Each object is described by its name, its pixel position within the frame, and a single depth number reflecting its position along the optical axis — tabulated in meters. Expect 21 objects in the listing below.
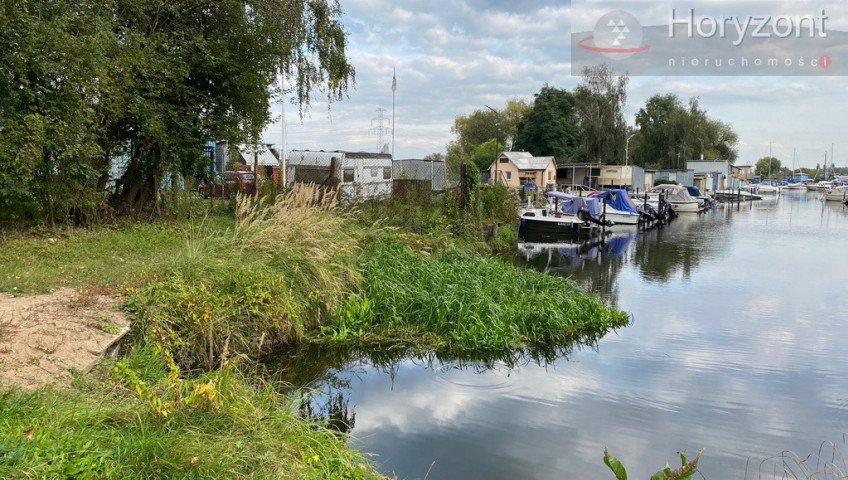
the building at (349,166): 19.66
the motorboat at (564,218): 23.91
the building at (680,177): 59.53
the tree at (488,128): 69.38
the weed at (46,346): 5.01
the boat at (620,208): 30.11
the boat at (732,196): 58.46
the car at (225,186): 14.02
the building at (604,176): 50.84
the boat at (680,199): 41.09
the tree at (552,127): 58.97
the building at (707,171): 62.50
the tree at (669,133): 65.19
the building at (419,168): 28.67
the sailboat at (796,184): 101.44
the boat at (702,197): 45.06
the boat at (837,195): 57.47
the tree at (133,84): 8.72
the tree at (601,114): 59.75
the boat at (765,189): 75.99
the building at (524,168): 48.56
